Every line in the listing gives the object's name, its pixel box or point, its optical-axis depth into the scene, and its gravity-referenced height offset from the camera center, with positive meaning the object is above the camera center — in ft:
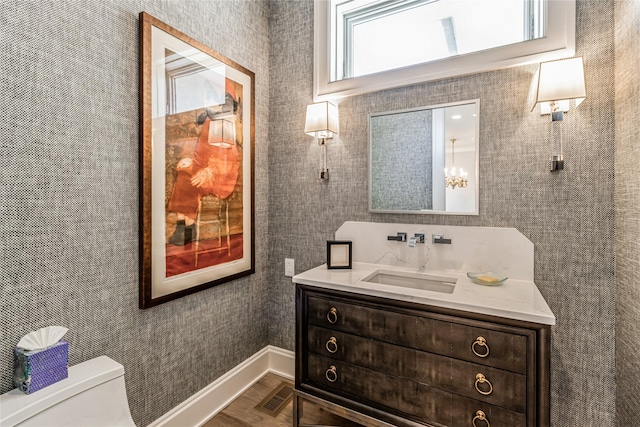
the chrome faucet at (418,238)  5.72 -0.54
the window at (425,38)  5.07 +3.29
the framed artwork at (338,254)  6.03 -0.89
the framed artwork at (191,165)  4.85 +0.80
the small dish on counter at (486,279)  4.83 -1.12
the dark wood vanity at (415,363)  3.85 -2.21
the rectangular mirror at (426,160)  5.57 +0.95
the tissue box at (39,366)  3.35 -1.76
